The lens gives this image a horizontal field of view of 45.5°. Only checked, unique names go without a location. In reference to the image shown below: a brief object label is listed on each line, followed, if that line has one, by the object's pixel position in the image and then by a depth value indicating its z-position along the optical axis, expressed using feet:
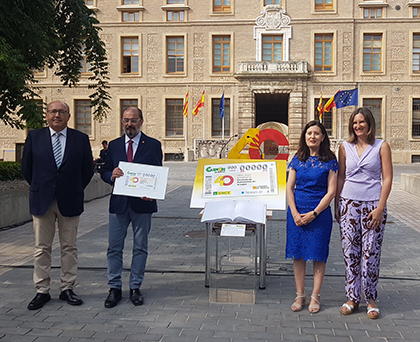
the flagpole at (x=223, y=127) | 113.17
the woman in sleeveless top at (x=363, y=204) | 15.20
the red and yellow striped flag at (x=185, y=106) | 112.68
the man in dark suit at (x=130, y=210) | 16.26
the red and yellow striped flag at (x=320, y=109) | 107.92
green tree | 27.58
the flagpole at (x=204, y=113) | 118.93
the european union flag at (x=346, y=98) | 89.20
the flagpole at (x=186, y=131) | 118.62
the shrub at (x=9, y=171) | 39.69
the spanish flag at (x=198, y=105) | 109.81
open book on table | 16.65
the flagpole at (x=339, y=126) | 115.75
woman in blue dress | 15.62
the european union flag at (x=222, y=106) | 108.73
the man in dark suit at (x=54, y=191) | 16.16
